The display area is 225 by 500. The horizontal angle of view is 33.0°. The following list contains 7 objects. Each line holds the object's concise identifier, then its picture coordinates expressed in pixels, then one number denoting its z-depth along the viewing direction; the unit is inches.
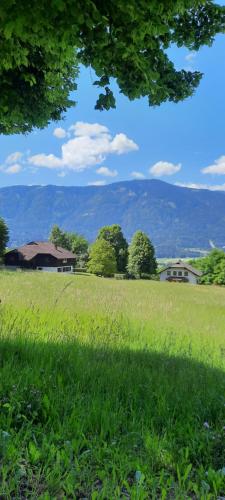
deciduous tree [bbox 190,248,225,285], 4160.9
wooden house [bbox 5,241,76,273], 3759.8
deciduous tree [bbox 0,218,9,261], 2588.6
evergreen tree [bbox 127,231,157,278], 3476.9
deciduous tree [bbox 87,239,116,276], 3216.0
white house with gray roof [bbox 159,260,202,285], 4626.0
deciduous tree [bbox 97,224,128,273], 3644.2
